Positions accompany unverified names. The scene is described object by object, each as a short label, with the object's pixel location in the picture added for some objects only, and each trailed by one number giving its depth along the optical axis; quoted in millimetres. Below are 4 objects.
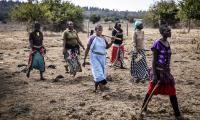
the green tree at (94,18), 84438
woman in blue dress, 10820
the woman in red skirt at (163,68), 7980
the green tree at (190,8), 23853
